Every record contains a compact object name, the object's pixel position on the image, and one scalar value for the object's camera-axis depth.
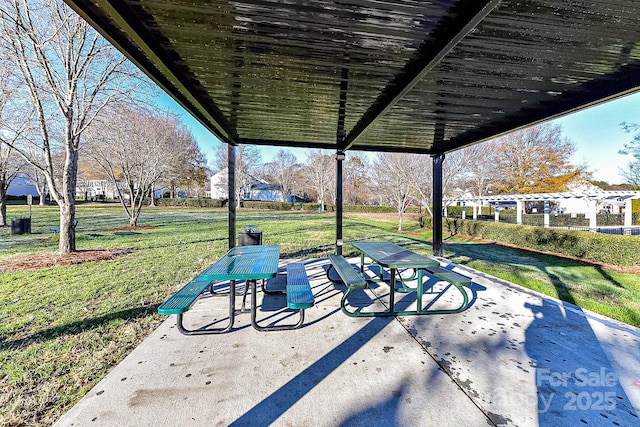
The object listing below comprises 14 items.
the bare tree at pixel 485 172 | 19.95
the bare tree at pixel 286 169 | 41.28
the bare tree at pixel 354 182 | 38.59
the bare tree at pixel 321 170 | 32.90
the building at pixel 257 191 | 43.12
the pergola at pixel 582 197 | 13.14
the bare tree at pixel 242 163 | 32.03
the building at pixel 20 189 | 42.17
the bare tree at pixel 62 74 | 6.12
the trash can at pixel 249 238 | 6.25
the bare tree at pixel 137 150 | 9.77
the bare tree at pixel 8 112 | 6.71
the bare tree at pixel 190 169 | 32.66
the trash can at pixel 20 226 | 10.30
